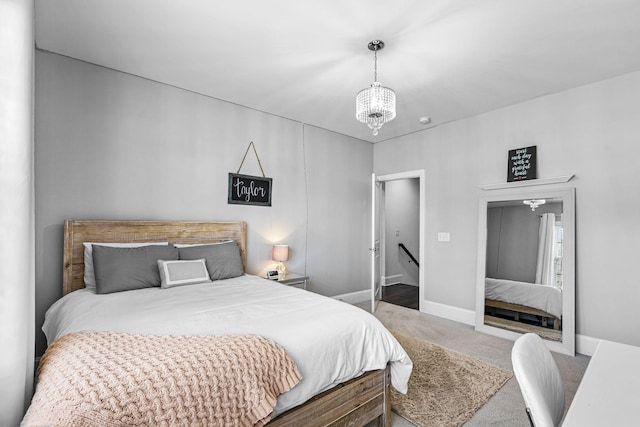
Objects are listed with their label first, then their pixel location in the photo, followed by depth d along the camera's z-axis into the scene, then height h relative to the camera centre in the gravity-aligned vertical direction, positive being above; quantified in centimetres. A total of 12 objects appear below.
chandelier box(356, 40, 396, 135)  238 +86
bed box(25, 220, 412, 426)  153 -65
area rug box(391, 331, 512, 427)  202 -134
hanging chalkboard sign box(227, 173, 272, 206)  364 +26
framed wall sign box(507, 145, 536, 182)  342 +55
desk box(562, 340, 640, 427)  84 -58
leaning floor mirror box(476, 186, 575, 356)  312 -59
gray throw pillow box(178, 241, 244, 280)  295 -47
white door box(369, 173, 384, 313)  415 -52
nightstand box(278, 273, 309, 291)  362 -83
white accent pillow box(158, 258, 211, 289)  260 -55
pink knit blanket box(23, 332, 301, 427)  100 -63
